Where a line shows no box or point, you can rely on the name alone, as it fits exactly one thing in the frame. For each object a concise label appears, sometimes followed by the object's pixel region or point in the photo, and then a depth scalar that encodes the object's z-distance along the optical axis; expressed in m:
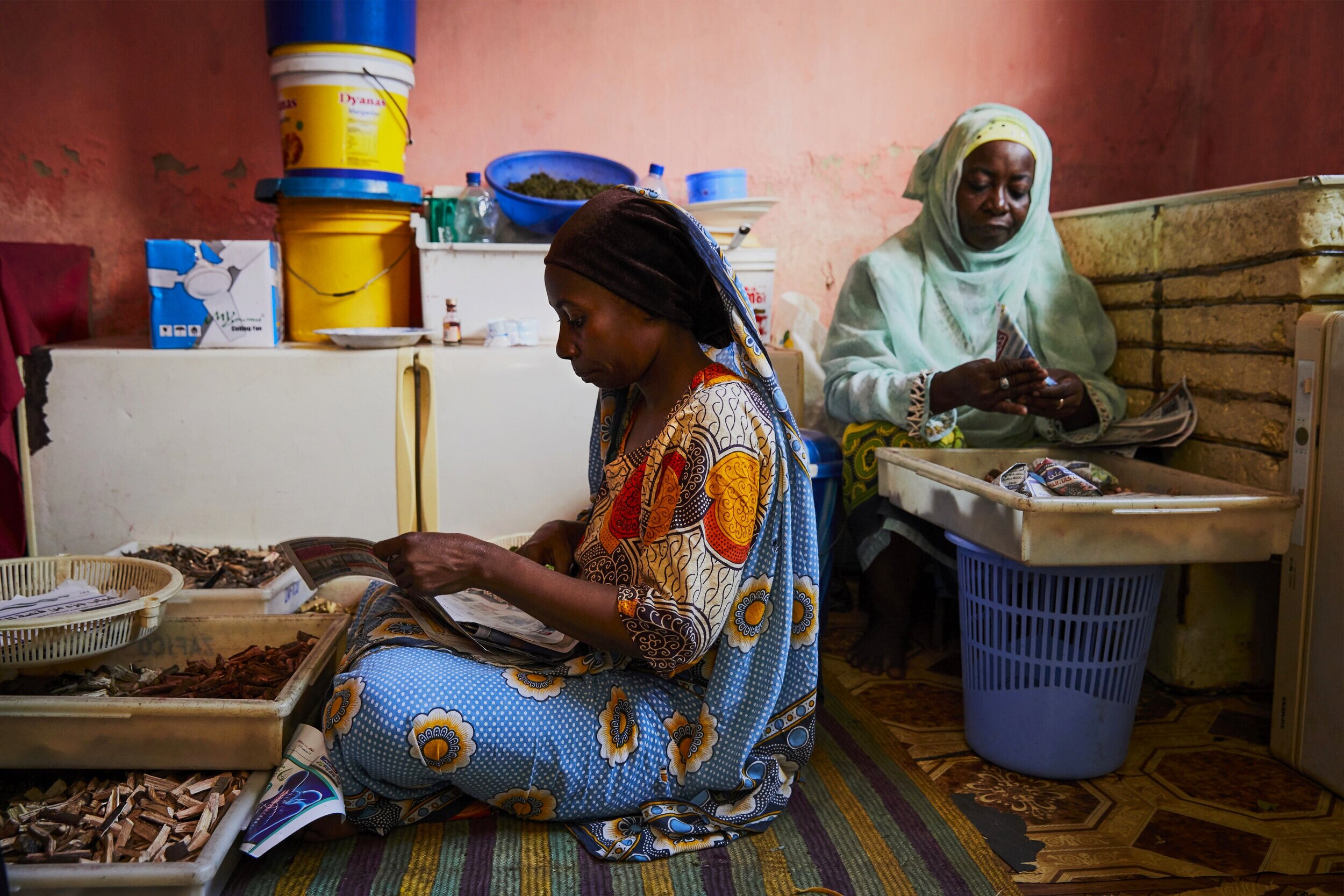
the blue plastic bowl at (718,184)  3.37
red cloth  2.73
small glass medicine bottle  3.10
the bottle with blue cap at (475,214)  3.17
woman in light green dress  2.76
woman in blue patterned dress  1.64
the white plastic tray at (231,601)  2.47
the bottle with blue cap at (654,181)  3.37
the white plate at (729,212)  3.31
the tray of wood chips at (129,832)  1.52
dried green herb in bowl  3.12
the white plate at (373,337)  2.95
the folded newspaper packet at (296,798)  1.66
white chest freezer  2.91
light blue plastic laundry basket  2.09
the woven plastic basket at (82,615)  1.96
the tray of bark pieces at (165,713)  1.83
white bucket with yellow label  3.03
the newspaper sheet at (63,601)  2.07
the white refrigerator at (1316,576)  2.11
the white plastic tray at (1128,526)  1.93
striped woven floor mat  1.70
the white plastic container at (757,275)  3.32
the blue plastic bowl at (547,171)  3.10
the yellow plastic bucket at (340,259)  3.11
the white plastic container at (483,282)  3.10
